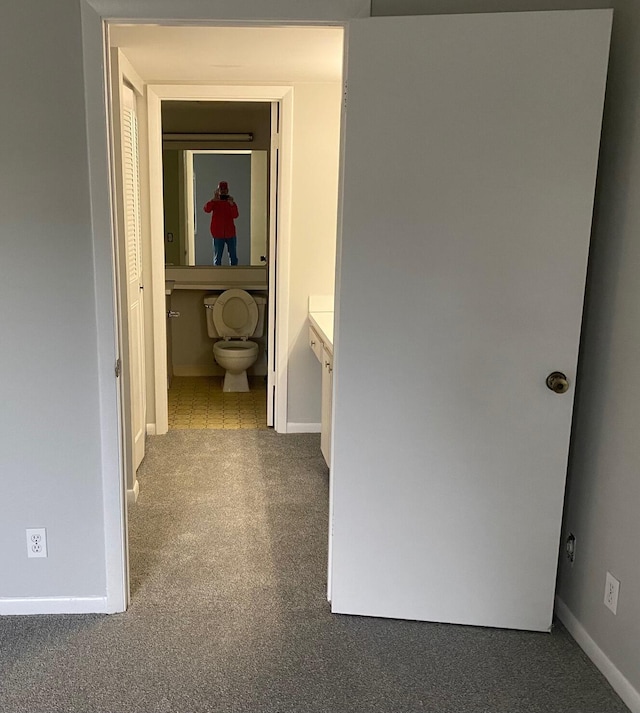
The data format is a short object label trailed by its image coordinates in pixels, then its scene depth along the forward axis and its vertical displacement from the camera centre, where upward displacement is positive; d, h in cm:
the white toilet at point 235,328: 562 -99
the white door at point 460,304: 212 -28
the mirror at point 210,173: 572 +29
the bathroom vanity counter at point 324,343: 357 -72
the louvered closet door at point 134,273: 345 -35
